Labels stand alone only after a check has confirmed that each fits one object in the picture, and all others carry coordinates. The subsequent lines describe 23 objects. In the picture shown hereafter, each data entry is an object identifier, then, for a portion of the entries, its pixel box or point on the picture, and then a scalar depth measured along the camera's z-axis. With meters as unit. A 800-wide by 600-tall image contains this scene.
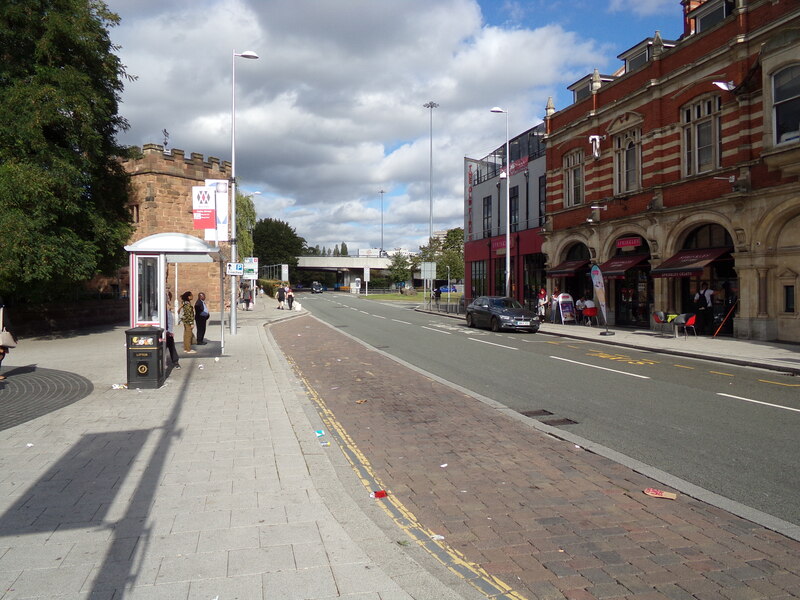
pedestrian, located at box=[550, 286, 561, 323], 28.29
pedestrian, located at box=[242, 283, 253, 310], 42.75
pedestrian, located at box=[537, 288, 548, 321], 29.43
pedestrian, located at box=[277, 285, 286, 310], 42.12
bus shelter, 11.30
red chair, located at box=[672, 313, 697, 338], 19.48
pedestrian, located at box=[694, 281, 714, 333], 20.73
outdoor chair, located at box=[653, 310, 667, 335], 21.18
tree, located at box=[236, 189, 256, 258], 54.80
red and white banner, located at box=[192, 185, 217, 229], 16.94
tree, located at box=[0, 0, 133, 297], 15.70
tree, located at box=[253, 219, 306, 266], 104.31
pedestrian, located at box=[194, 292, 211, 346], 17.33
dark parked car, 23.39
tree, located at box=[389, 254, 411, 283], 87.00
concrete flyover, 110.56
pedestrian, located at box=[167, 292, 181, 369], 11.98
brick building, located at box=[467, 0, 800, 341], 17.77
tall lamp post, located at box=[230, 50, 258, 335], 21.77
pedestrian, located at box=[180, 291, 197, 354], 14.43
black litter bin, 9.97
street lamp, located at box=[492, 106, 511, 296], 31.65
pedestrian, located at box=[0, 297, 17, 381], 10.30
